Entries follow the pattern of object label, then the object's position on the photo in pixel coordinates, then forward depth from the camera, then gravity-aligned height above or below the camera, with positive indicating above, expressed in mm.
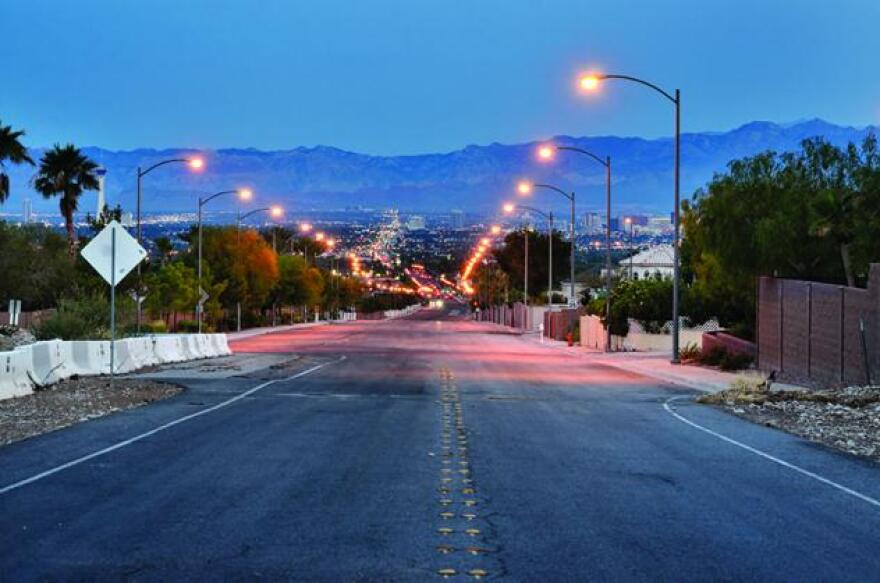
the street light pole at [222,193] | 56347 +5502
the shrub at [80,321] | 31344 -753
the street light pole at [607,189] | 44844 +5145
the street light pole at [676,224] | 34812 +2632
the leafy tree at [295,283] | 97500 +1439
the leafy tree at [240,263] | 77250 +2576
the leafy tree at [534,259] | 126375 +5205
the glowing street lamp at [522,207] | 68056 +6002
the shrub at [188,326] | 64850 -1733
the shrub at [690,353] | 38000 -1748
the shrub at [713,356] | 34906 -1682
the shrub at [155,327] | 50188 -1439
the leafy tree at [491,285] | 132538 +2217
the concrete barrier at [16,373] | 20156 -1492
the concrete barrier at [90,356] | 25469 -1459
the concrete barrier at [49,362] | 22359 -1438
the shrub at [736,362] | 32500 -1729
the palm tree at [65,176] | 67125 +7521
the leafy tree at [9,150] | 54906 +7462
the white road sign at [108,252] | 23266 +965
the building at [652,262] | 105438 +4163
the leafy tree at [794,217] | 27125 +2376
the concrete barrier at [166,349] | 32688 -1603
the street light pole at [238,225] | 69375 +5270
